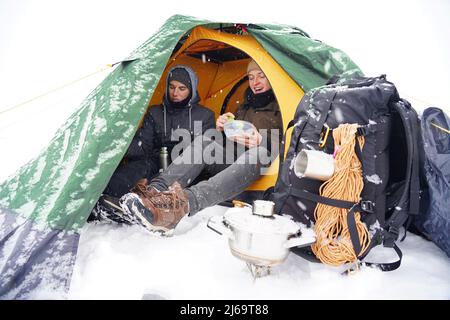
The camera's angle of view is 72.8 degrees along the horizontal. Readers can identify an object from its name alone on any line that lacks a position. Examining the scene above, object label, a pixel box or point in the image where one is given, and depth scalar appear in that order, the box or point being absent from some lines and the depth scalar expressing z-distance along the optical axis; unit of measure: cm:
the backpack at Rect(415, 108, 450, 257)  141
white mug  128
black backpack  135
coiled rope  131
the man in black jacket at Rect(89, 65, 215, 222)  214
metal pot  111
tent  124
